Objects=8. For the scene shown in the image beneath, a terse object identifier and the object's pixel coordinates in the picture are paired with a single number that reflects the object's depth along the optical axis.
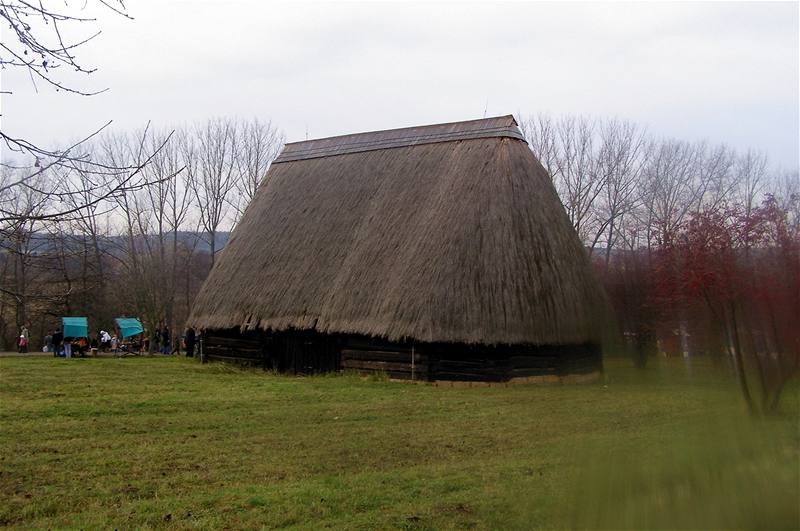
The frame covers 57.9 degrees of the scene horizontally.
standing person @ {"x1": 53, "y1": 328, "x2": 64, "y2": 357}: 28.17
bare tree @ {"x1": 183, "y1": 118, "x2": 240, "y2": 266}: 39.38
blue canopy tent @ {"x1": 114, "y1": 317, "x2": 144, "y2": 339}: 33.47
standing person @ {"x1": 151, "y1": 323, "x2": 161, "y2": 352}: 36.92
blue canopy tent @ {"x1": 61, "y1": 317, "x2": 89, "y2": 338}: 28.12
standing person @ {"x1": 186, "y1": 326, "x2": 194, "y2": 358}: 29.20
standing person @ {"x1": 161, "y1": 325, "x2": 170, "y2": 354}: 33.97
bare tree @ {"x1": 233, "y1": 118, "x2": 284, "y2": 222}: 39.94
